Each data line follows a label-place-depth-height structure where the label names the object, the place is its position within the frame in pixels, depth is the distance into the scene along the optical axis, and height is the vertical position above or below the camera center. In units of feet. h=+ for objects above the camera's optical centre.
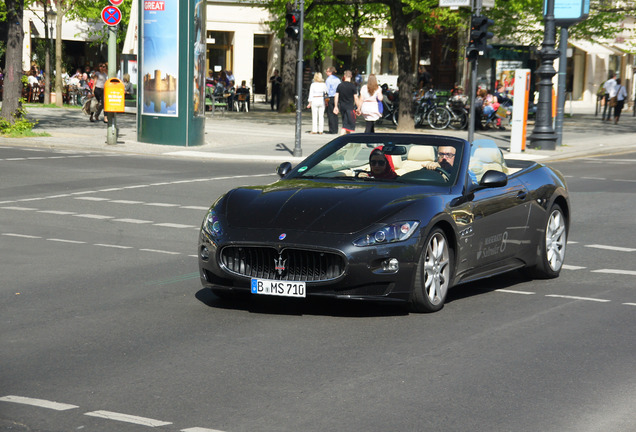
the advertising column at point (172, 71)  87.97 -1.01
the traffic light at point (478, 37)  86.38 +2.33
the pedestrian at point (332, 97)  109.19 -3.60
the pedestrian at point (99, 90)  115.24 -3.56
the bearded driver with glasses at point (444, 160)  29.45 -2.53
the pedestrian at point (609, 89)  143.95 -2.51
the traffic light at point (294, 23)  82.53 +2.92
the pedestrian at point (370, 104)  89.66 -3.33
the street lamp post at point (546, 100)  93.18 -2.74
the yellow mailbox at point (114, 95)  86.07 -3.00
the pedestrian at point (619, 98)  141.28 -3.56
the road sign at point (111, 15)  87.74 +3.32
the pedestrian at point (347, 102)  97.14 -3.48
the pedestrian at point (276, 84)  157.48 -3.39
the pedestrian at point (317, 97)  105.70 -3.34
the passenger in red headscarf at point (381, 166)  29.32 -2.72
